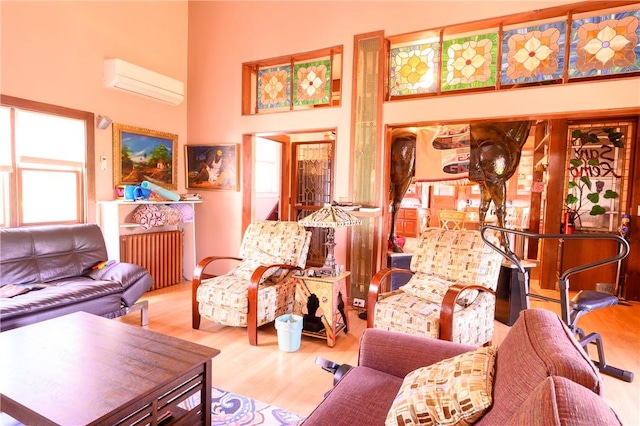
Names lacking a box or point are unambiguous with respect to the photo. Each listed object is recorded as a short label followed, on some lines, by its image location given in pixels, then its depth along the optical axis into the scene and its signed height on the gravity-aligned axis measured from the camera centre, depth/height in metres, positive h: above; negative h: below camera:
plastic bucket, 2.81 -1.17
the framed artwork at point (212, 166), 4.71 +0.30
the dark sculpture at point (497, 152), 3.95 +0.49
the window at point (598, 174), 4.61 +0.32
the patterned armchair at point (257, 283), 2.95 -0.88
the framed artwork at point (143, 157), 4.22 +0.38
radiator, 4.18 -0.87
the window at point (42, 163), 3.31 +0.20
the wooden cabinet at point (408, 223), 8.99 -0.80
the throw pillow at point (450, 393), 1.08 -0.66
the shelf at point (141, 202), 3.97 -0.20
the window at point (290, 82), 4.18 +1.37
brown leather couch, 2.57 -0.83
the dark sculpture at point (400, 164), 4.39 +0.37
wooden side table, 2.94 -0.94
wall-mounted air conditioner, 3.93 +1.26
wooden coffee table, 1.38 -0.88
